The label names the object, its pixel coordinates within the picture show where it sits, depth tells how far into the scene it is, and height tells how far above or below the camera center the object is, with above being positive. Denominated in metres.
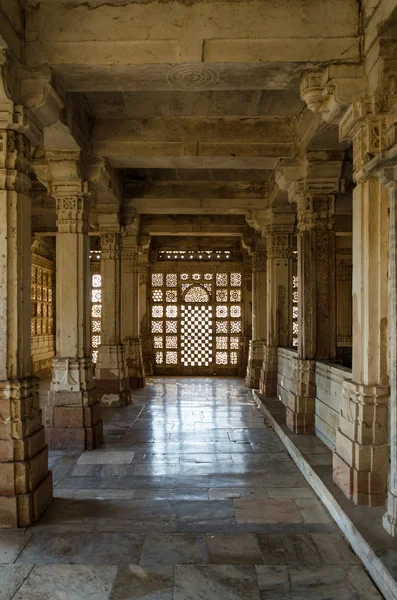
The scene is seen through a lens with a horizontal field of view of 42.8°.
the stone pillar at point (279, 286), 9.87 +0.38
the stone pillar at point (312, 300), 6.83 +0.07
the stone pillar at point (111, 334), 9.73 -0.54
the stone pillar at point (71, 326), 6.65 -0.27
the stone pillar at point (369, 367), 4.23 -0.54
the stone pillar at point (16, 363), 4.26 -0.49
